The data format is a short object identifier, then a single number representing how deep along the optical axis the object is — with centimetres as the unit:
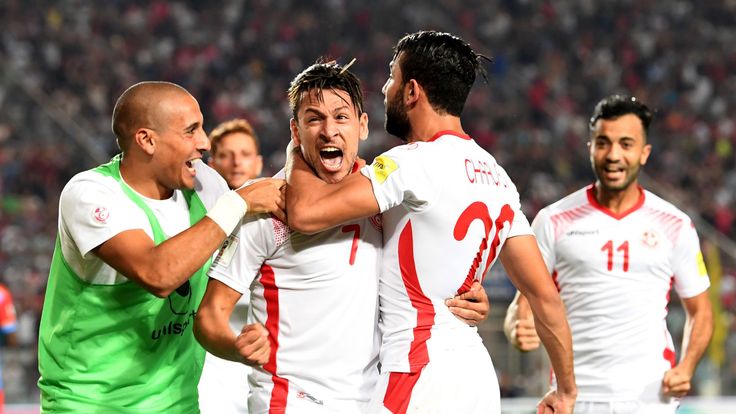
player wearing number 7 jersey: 761
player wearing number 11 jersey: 1164
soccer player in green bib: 779
